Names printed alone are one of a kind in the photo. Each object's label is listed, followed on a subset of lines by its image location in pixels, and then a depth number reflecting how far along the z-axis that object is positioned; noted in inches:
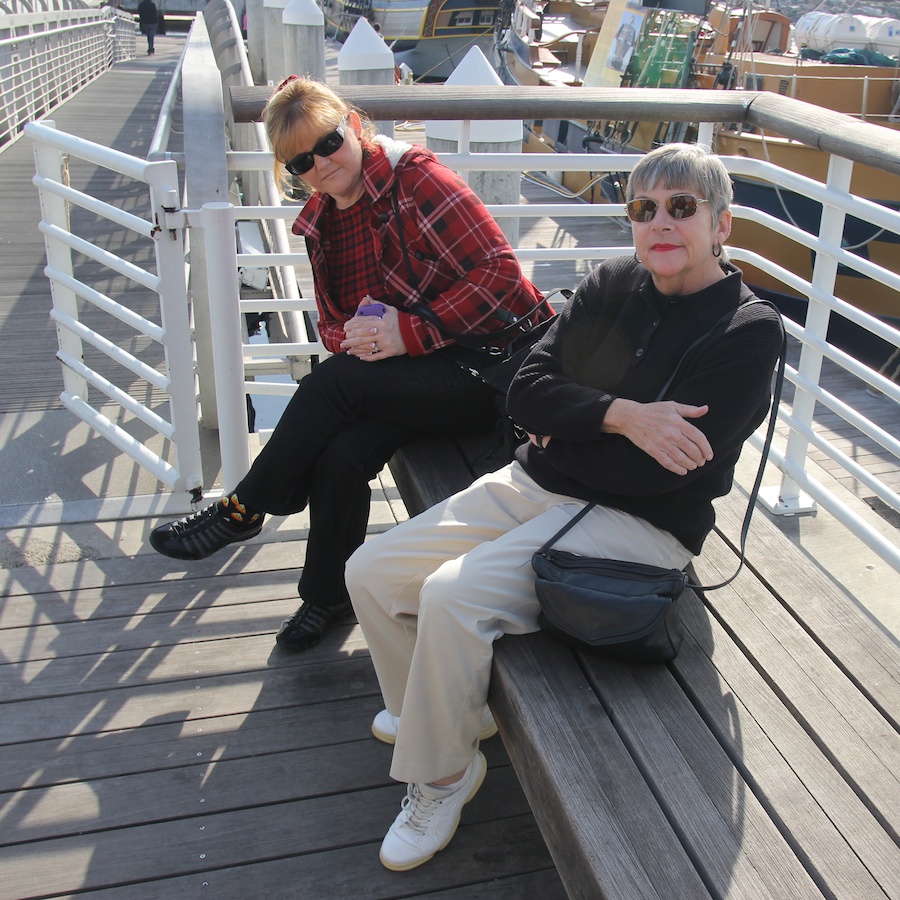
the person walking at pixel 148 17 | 1023.6
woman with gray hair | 65.9
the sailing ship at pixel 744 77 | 321.1
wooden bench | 51.5
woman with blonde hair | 89.1
